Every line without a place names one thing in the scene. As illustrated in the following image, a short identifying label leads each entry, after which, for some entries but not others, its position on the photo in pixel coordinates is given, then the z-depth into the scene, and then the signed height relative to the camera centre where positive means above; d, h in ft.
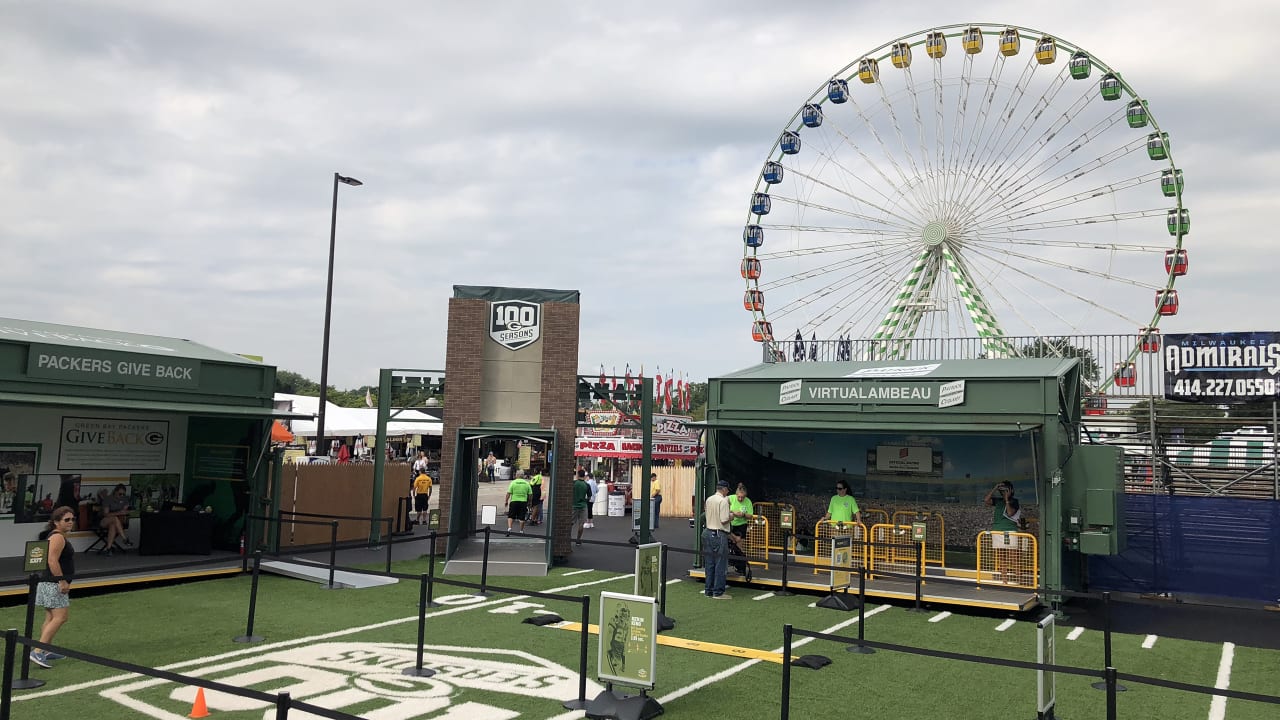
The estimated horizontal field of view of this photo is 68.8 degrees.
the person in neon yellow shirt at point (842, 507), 53.21 -2.34
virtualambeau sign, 50.93 +4.21
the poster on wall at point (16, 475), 49.62 -2.02
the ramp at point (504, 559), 57.00 -6.64
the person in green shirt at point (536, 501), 84.12 -4.10
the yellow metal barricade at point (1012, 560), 48.70 -4.61
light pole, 82.84 +12.87
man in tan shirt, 48.57 -4.06
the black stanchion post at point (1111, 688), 20.83 -4.72
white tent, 107.14 +3.39
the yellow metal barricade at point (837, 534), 53.11 -4.05
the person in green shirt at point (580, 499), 72.49 -3.28
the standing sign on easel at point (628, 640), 27.17 -5.36
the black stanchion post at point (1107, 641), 30.80 -5.44
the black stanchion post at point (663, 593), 41.31 -5.89
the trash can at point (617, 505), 104.12 -5.17
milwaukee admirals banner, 61.98 +7.56
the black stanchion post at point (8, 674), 23.24 -5.96
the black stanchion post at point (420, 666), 31.42 -7.42
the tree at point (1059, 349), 73.00 +10.10
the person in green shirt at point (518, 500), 73.31 -3.53
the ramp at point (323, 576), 50.16 -7.03
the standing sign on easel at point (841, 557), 47.03 -4.61
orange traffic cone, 26.48 -7.48
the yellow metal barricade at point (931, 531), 59.00 -3.96
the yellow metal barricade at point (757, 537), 57.26 -4.61
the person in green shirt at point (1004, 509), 50.14 -1.98
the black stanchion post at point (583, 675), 27.84 -6.47
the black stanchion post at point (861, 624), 36.64 -6.20
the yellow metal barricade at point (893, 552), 53.88 -4.92
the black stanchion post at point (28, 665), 29.17 -7.09
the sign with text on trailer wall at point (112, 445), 52.95 -0.26
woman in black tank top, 31.99 -5.02
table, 54.44 -5.33
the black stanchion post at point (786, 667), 23.86 -5.19
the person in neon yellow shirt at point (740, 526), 51.88 -3.65
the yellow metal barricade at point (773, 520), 61.87 -3.76
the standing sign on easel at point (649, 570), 38.70 -4.67
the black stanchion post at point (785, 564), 47.24 -5.05
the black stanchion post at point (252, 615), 36.35 -6.66
